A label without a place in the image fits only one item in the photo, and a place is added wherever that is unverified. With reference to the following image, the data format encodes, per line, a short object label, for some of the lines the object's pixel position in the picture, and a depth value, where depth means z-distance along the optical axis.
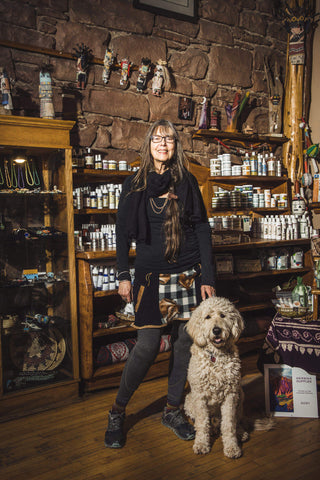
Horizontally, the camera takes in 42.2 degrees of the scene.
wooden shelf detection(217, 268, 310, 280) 3.52
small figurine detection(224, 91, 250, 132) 4.30
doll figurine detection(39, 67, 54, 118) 2.93
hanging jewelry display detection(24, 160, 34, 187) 2.96
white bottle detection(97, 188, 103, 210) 3.38
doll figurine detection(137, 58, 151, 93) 3.77
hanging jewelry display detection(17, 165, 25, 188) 2.96
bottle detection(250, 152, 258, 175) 4.14
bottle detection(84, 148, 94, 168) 3.41
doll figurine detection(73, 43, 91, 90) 3.46
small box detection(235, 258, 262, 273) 3.64
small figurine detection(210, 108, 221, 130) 4.18
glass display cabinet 2.80
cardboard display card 2.57
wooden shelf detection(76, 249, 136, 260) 2.90
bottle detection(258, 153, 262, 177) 4.21
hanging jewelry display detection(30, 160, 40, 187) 2.98
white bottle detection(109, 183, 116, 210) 3.42
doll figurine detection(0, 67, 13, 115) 2.95
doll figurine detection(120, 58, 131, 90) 3.69
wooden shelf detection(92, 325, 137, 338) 3.05
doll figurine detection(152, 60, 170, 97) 3.88
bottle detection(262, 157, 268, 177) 4.22
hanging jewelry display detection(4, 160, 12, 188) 2.90
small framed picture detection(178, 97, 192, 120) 4.07
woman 2.28
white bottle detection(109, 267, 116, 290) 3.11
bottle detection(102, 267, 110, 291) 3.08
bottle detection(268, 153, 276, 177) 4.26
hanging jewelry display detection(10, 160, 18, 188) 2.93
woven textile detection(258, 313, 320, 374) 2.59
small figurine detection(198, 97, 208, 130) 4.13
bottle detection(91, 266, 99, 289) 3.07
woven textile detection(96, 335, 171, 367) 3.09
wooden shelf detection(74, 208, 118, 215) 3.31
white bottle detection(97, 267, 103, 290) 3.08
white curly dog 2.13
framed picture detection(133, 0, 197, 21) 3.85
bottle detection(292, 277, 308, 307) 3.69
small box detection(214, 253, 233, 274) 3.51
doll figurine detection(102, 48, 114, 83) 3.60
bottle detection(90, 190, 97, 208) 3.36
